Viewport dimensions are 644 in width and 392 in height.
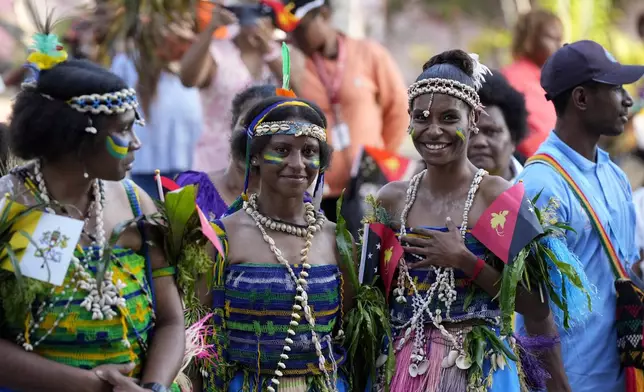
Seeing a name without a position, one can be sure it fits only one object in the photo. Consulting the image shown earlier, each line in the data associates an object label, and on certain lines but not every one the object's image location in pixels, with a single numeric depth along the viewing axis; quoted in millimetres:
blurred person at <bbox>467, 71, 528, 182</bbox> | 11029
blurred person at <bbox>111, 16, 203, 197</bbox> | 15341
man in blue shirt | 9590
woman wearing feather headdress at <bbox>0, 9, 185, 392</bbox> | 6368
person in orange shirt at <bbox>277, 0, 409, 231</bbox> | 14480
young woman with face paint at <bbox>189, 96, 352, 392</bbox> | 8030
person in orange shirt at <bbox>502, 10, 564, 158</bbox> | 15439
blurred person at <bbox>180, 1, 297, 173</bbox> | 14049
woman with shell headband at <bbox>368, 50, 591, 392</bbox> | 8150
